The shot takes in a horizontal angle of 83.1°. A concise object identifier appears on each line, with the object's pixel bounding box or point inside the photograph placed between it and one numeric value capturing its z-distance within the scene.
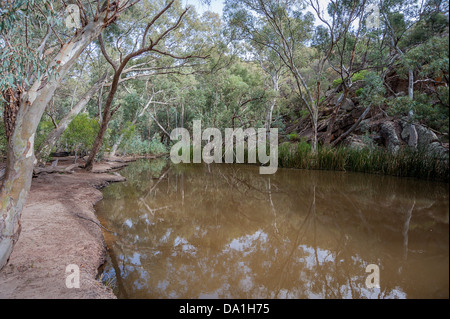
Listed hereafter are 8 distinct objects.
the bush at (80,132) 9.33
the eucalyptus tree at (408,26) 9.60
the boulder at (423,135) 8.33
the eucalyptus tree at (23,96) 2.32
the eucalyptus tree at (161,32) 10.65
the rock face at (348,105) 13.48
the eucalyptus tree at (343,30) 10.29
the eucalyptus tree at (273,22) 11.13
